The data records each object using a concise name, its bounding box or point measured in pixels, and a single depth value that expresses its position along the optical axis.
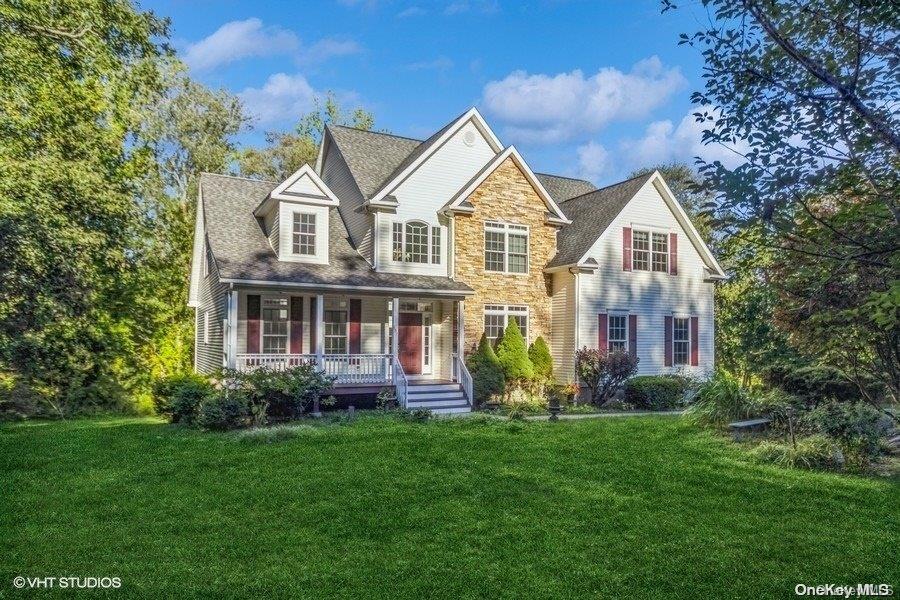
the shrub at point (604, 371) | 17.64
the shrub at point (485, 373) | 16.50
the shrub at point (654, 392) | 17.33
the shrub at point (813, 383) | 12.71
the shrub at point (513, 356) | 17.19
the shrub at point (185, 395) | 12.98
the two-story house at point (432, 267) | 15.76
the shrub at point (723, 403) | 11.19
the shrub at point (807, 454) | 8.37
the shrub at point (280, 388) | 12.72
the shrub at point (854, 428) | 8.38
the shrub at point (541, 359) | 18.02
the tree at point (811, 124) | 3.83
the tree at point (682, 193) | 32.09
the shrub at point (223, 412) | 11.92
